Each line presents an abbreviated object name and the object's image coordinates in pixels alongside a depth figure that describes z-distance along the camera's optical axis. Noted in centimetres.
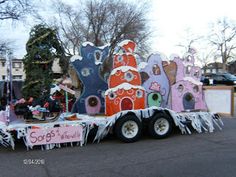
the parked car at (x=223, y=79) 2859
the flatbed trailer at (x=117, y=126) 738
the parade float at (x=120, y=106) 770
